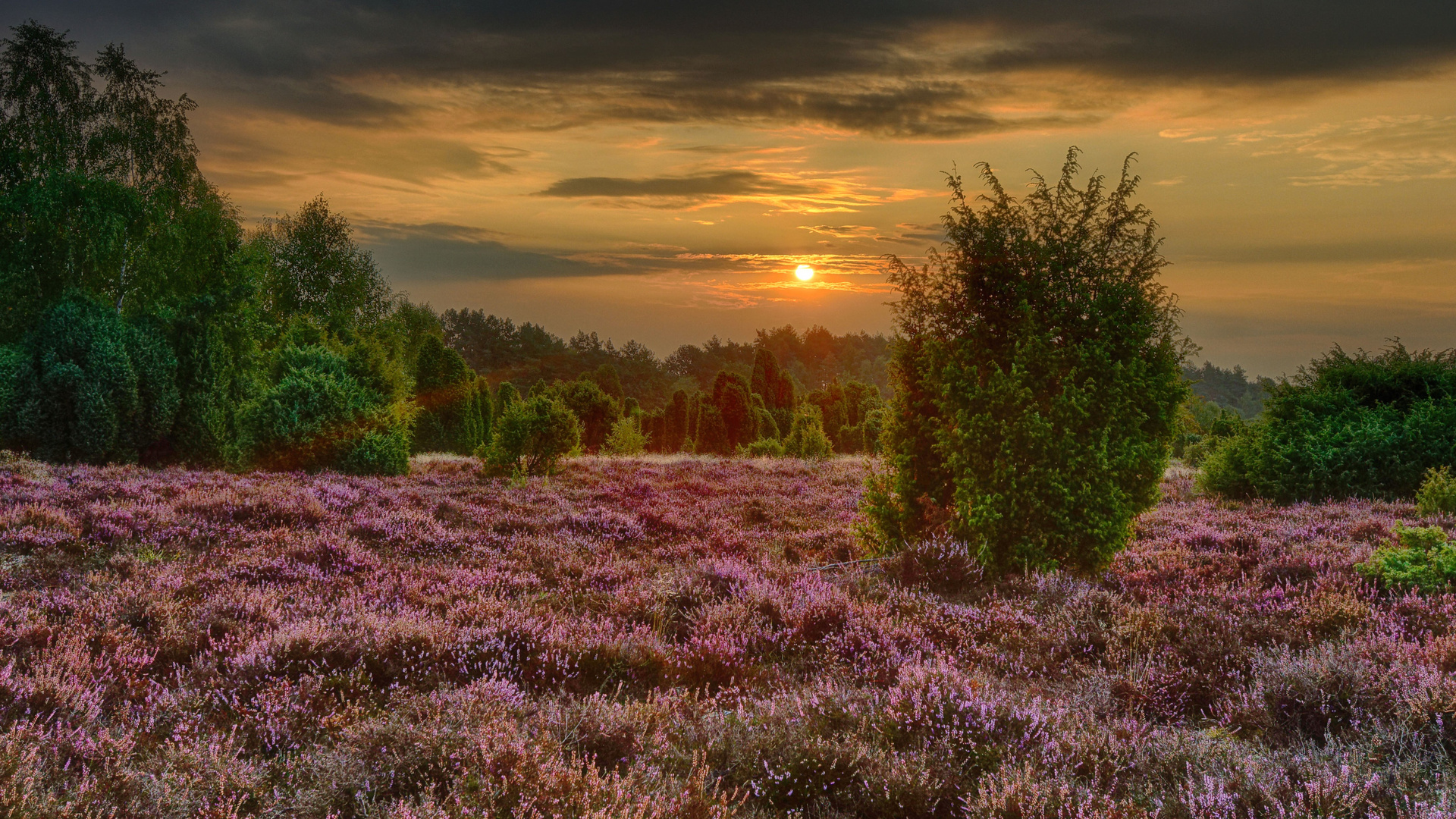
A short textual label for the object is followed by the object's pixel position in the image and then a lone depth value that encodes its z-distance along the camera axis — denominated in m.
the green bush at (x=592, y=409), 43.34
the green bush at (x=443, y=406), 42.00
